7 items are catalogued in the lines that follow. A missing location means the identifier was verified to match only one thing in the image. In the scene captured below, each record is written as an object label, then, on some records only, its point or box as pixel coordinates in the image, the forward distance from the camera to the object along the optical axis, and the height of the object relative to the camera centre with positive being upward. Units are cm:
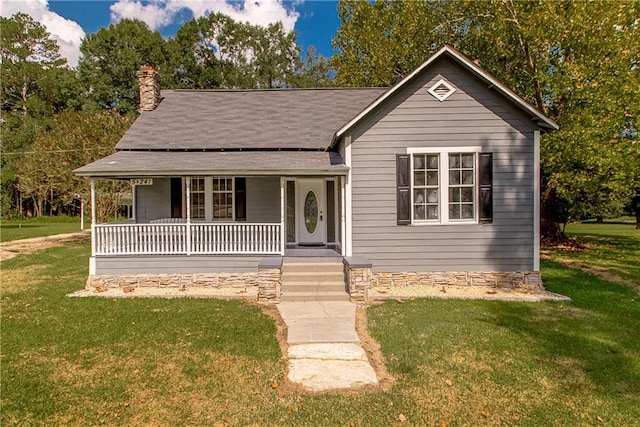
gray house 916 +12
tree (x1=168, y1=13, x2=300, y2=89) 4159 +1695
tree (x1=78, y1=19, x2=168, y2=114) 3881 +1504
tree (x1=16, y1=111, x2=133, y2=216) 1847 +326
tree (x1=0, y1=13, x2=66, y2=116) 4006 +1577
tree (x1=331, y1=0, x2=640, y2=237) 1192 +526
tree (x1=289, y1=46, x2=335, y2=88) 4431 +1610
